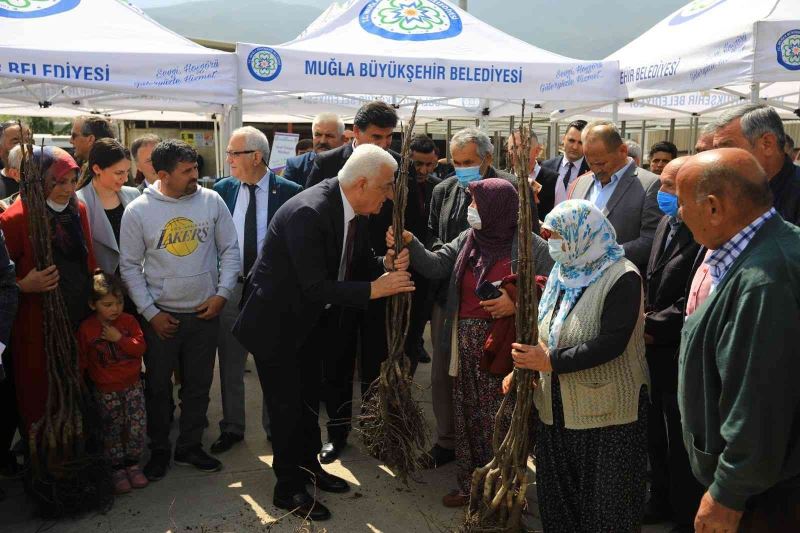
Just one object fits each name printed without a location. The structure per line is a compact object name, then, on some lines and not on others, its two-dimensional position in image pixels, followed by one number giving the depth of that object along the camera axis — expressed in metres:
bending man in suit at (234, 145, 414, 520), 3.17
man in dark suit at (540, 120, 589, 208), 6.14
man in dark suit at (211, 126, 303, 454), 4.29
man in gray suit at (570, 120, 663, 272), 3.97
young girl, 3.60
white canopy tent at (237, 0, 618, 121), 5.96
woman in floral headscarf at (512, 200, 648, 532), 2.60
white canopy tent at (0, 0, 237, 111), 5.00
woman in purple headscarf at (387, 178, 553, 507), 3.27
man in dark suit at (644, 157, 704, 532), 3.10
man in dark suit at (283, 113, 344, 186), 5.97
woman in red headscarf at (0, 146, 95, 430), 3.46
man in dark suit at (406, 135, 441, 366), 4.05
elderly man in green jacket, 1.77
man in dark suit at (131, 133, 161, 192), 5.05
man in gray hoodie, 3.76
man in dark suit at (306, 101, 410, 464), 3.93
